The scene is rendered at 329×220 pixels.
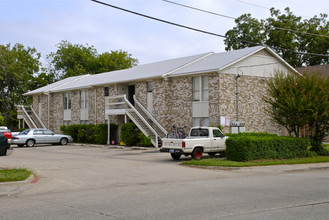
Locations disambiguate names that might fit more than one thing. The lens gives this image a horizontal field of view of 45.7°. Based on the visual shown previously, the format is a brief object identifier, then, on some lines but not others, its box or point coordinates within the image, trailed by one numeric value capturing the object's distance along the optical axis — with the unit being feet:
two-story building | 87.92
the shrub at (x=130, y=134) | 97.96
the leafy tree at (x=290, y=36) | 160.56
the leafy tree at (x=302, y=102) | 68.54
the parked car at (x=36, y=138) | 106.80
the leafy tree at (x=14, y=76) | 179.83
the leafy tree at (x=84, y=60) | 228.02
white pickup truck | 63.52
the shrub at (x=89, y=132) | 111.04
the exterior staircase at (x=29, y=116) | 145.59
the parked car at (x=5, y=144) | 47.01
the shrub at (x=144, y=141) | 92.07
